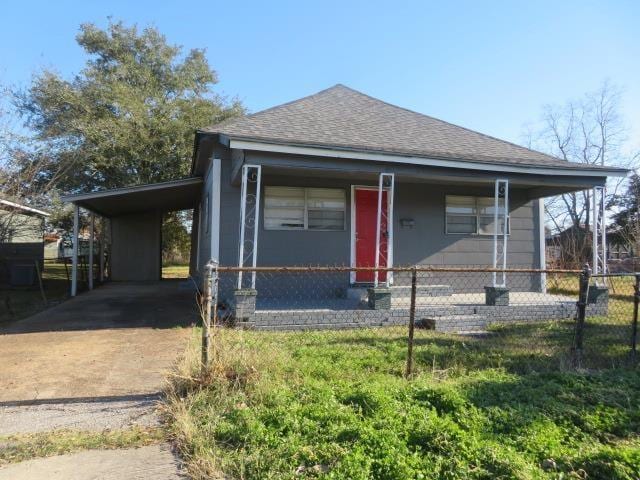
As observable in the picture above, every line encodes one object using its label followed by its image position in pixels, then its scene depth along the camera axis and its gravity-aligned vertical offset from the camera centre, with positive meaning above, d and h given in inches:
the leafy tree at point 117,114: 723.4 +241.7
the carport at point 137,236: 632.4 +30.2
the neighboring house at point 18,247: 556.7 +8.6
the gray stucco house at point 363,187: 324.8 +65.2
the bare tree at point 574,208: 1144.8 +153.7
